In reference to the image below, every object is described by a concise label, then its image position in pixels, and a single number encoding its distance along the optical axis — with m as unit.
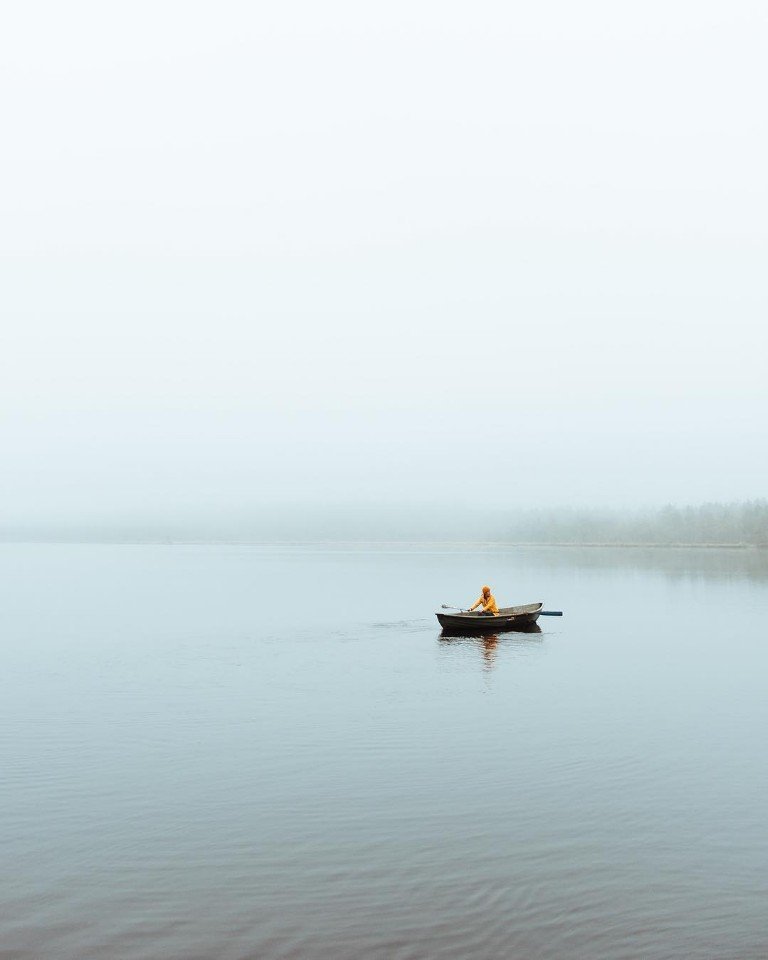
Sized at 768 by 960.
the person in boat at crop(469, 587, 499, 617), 53.12
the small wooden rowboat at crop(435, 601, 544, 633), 52.50
